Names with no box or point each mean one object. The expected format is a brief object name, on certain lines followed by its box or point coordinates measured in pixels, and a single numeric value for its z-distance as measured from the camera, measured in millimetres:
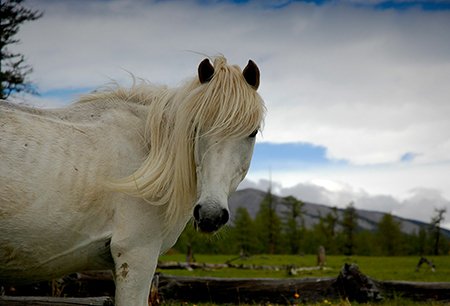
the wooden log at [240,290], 8523
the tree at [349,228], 62406
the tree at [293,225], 63375
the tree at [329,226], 63000
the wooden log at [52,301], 5168
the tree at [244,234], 57750
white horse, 2994
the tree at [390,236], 63875
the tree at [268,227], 60281
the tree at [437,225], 51319
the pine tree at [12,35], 21197
